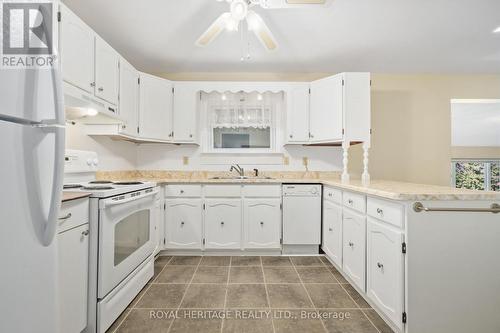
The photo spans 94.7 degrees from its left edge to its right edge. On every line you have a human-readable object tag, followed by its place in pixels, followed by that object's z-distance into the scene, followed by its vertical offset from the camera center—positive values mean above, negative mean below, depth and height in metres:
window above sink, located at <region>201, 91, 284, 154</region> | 3.26 +0.67
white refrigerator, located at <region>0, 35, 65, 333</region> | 0.67 -0.09
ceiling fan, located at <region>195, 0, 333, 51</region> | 1.50 +1.08
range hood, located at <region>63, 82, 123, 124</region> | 1.62 +0.48
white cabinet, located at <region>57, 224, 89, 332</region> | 1.16 -0.59
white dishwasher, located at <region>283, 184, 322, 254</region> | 2.72 -0.53
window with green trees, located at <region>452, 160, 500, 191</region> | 3.72 -0.08
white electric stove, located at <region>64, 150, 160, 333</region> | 1.41 -0.50
